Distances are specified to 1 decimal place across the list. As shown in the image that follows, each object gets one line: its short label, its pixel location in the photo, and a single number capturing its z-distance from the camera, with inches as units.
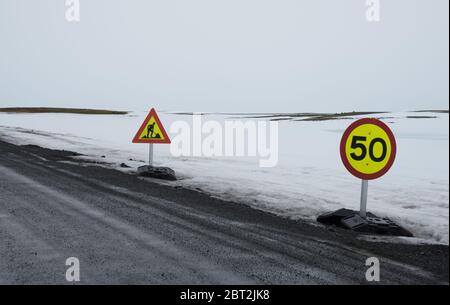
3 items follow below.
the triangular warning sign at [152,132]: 474.3
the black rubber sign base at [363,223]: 246.7
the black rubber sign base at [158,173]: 437.1
